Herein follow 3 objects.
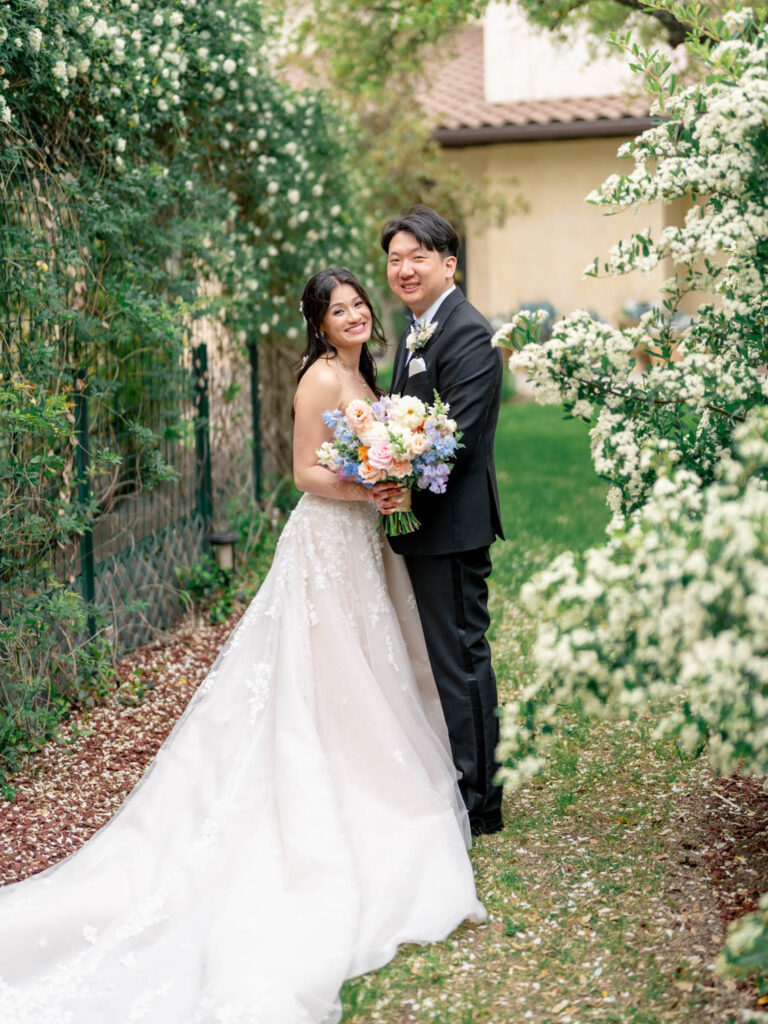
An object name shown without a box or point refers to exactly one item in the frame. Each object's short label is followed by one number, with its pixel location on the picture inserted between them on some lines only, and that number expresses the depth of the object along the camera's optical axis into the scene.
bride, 3.06
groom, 3.89
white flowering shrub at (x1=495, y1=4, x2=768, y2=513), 3.11
